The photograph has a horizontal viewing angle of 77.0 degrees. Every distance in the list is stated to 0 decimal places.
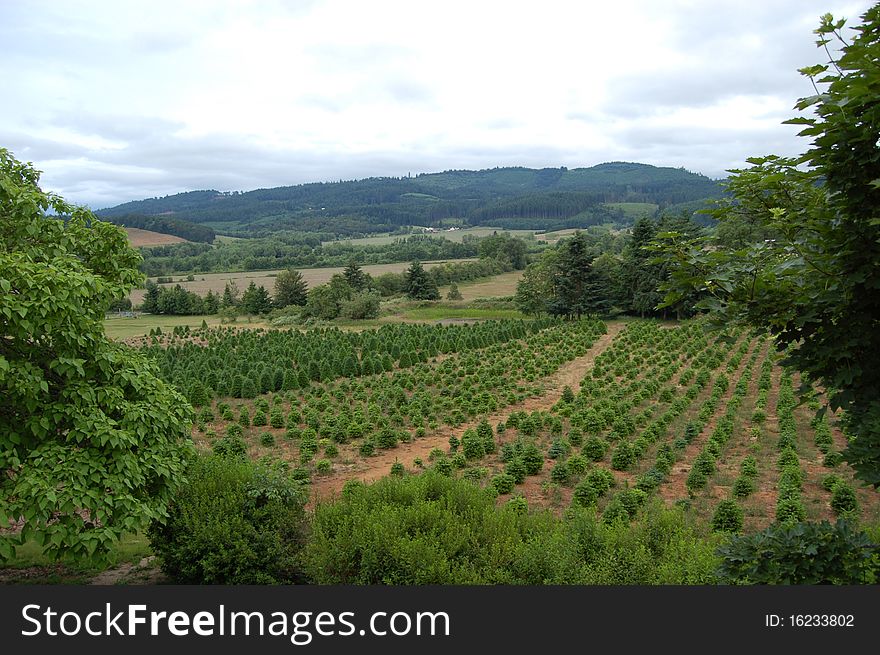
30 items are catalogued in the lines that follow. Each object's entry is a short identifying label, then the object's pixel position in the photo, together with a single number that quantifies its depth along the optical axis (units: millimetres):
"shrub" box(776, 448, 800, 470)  14670
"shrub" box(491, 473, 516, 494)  13781
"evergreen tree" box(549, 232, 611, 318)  49406
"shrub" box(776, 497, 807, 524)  11117
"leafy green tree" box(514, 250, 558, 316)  52625
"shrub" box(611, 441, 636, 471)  15188
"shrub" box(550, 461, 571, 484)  14398
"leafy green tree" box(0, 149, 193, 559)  5602
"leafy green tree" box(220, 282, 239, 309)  64412
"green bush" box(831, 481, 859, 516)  12148
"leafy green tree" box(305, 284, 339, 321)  56344
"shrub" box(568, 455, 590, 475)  14844
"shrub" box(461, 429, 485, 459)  16438
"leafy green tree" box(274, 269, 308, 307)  61969
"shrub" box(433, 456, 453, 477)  14734
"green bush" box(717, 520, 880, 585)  3658
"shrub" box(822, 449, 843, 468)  14344
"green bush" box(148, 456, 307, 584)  7188
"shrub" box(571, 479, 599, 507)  12672
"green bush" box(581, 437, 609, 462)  15984
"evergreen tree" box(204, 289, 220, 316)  64188
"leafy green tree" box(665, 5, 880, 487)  3482
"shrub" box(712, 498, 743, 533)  11172
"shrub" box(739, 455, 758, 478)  13891
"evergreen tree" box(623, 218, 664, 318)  45656
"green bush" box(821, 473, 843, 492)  13164
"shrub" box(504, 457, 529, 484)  14609
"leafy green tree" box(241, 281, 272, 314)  61531
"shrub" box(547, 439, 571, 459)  16366
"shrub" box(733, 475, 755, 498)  12969
